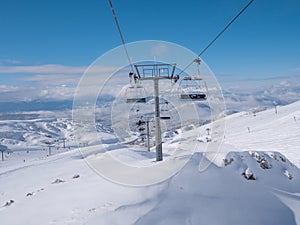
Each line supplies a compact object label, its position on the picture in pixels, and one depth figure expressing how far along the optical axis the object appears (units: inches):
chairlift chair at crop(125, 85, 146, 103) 500.7
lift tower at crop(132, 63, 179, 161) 455.5
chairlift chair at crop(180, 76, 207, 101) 479.6
